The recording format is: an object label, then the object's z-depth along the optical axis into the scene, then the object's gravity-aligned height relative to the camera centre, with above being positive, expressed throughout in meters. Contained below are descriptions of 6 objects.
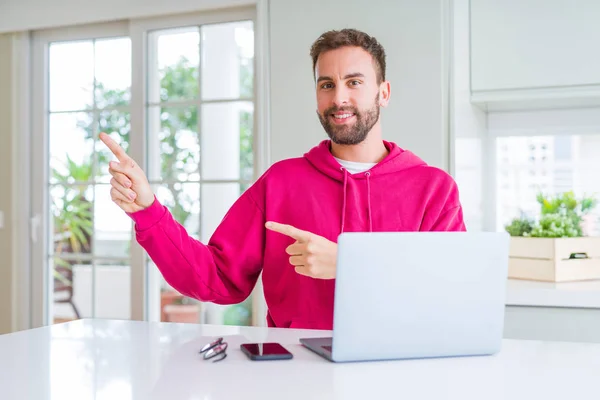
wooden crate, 2.54 -0.24
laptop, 1.15 -0.18
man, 1.81 -0.01
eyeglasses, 1.21 -0.29
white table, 1.01 -0.30
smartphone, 1.20 -0.29
